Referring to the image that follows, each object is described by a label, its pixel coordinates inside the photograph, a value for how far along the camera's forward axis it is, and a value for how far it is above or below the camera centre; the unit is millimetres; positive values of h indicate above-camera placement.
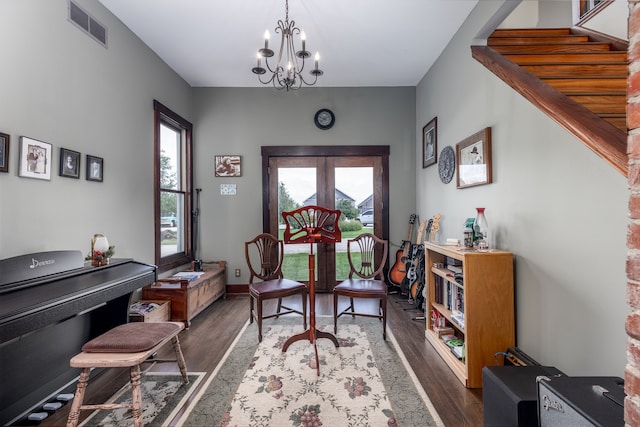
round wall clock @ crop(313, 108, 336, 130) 4539 +1473
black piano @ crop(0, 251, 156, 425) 1474 -488
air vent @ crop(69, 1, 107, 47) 2379 +1642
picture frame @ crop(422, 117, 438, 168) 3766 +953
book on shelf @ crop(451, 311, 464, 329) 2269 -817
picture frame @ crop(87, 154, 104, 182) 2533 +430
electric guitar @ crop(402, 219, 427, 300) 3734 -623
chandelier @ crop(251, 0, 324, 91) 2309 +1920
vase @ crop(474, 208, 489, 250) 2197 -125
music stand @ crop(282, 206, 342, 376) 2348 -181
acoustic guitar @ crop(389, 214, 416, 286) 4203 -689
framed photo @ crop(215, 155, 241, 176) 4527 +774
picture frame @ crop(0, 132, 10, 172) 1824 +405
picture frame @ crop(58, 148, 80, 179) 2258 +420
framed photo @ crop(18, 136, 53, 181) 1955 +402
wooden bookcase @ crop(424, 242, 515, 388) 2035 -656
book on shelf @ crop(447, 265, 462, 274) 2428 -457
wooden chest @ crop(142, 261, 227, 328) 3199 -862
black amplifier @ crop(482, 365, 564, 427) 1289 -840
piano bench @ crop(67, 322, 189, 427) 1596 -769
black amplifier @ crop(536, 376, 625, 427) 991 -675
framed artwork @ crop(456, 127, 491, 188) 2486 +506
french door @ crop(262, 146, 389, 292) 4555 +417
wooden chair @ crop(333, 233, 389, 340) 2814 -700
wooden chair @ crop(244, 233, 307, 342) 2800 -703
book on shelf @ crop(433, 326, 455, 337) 2611 -1022
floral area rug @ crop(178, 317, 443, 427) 1757 -1189
